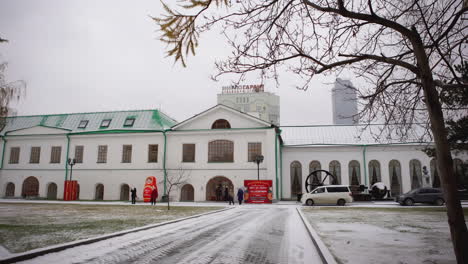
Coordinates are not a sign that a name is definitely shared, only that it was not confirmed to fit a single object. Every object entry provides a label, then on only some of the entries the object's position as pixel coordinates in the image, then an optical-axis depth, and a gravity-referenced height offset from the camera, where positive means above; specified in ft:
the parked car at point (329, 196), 88.84 -4.18
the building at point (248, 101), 295.28 +74.73
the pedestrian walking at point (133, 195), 94.17 -4.32
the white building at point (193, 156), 108.78 +8.79
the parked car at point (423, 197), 85.54 -4.24
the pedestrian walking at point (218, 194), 107.65 -4.52
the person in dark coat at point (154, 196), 90.46 -4.41
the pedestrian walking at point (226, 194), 102.08 -4.29
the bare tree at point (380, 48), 15.93 +7.71
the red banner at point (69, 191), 110.63 -3.75
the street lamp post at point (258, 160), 98.72 +6.24
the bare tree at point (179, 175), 108.99 +1.47
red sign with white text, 97.55 -3.17
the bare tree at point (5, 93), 51.24 +14.07
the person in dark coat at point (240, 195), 94.11 -4.24
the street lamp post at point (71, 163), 111.96 +6.12
